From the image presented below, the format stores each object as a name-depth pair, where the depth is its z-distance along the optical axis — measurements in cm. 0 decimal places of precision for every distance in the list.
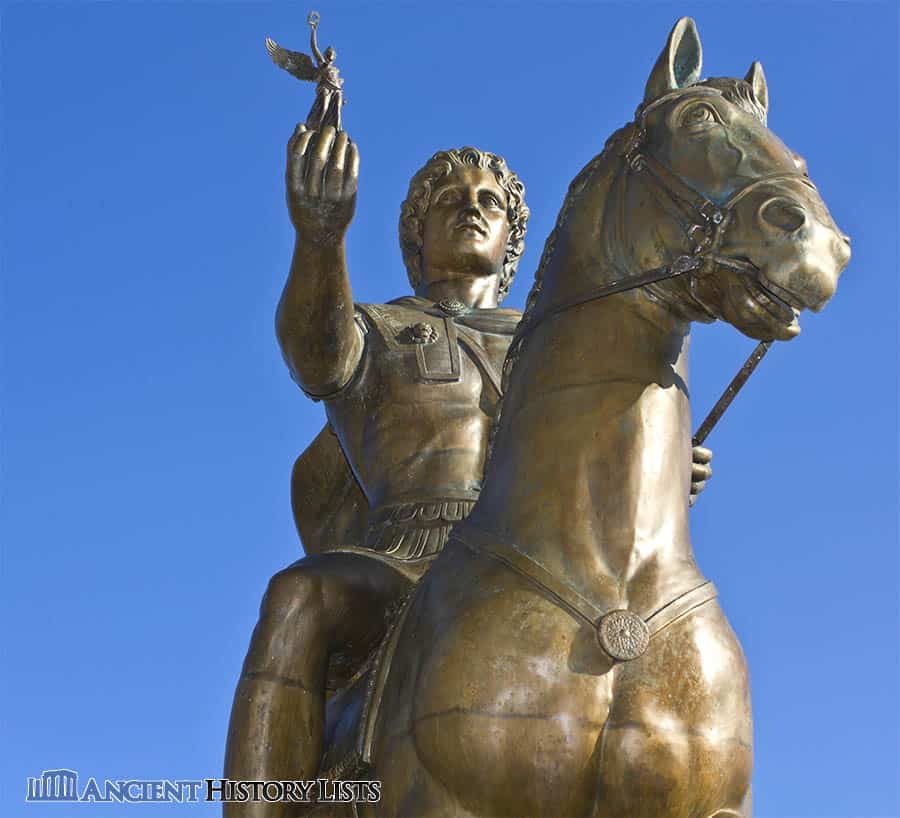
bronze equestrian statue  1299
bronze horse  1081
